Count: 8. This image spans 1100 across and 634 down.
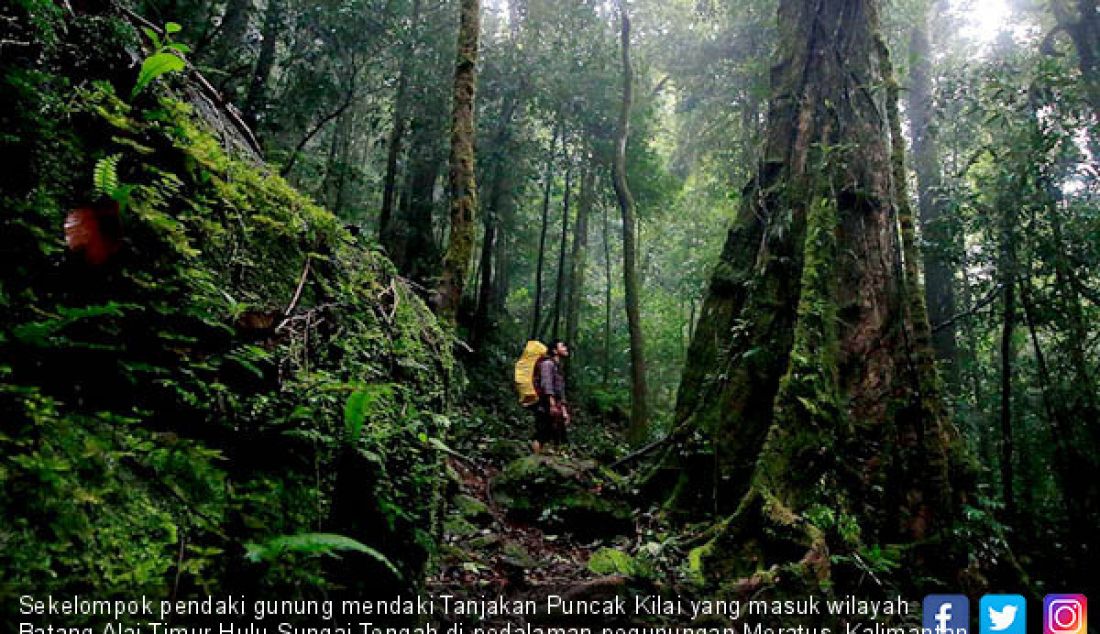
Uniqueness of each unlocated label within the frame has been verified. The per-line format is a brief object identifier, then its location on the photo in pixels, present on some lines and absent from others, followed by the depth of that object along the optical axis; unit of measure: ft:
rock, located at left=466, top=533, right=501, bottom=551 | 19.67
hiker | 36.22
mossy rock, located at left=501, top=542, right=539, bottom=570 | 18.89
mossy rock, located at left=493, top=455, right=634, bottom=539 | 24.82
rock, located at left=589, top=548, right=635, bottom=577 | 17.06
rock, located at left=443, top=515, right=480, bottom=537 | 20.47
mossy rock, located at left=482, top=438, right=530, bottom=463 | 35.47
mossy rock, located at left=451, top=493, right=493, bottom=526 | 22.90
